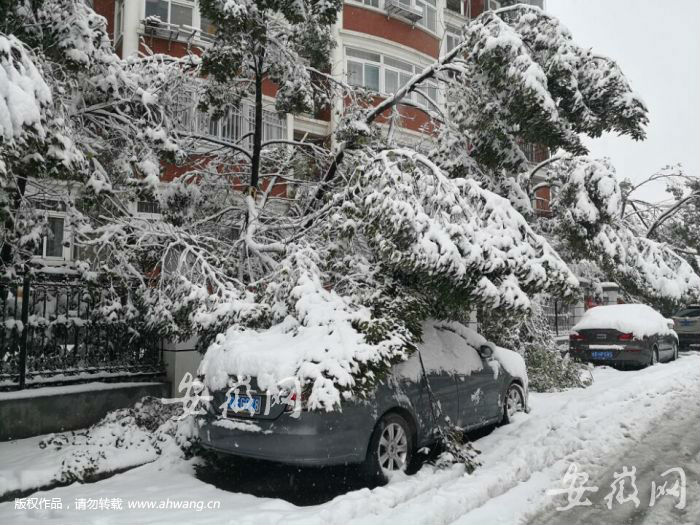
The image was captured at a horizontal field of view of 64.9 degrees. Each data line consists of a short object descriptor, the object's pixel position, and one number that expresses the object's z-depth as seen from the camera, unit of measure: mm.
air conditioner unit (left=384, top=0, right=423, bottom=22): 17609
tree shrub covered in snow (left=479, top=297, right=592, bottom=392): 10828
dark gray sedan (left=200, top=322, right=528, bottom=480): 4637
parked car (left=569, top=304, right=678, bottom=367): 13297
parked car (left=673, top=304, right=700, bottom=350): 19562
